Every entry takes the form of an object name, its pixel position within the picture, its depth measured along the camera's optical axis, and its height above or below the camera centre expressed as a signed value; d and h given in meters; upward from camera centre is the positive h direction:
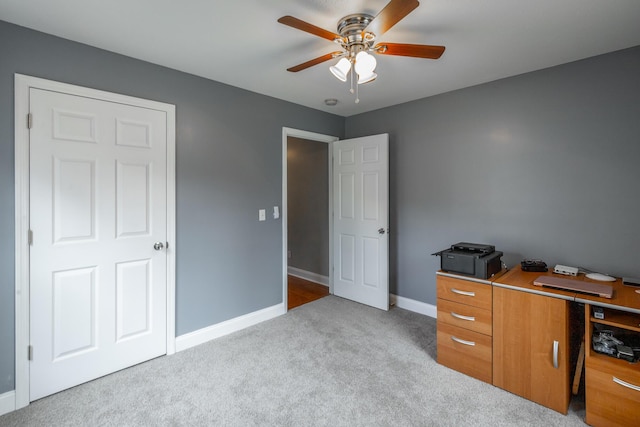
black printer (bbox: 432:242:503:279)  2.21 -0.35
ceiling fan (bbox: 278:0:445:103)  1.62 +0.96
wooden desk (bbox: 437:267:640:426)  1.69 -0.84
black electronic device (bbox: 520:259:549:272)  2.39 -0.41
